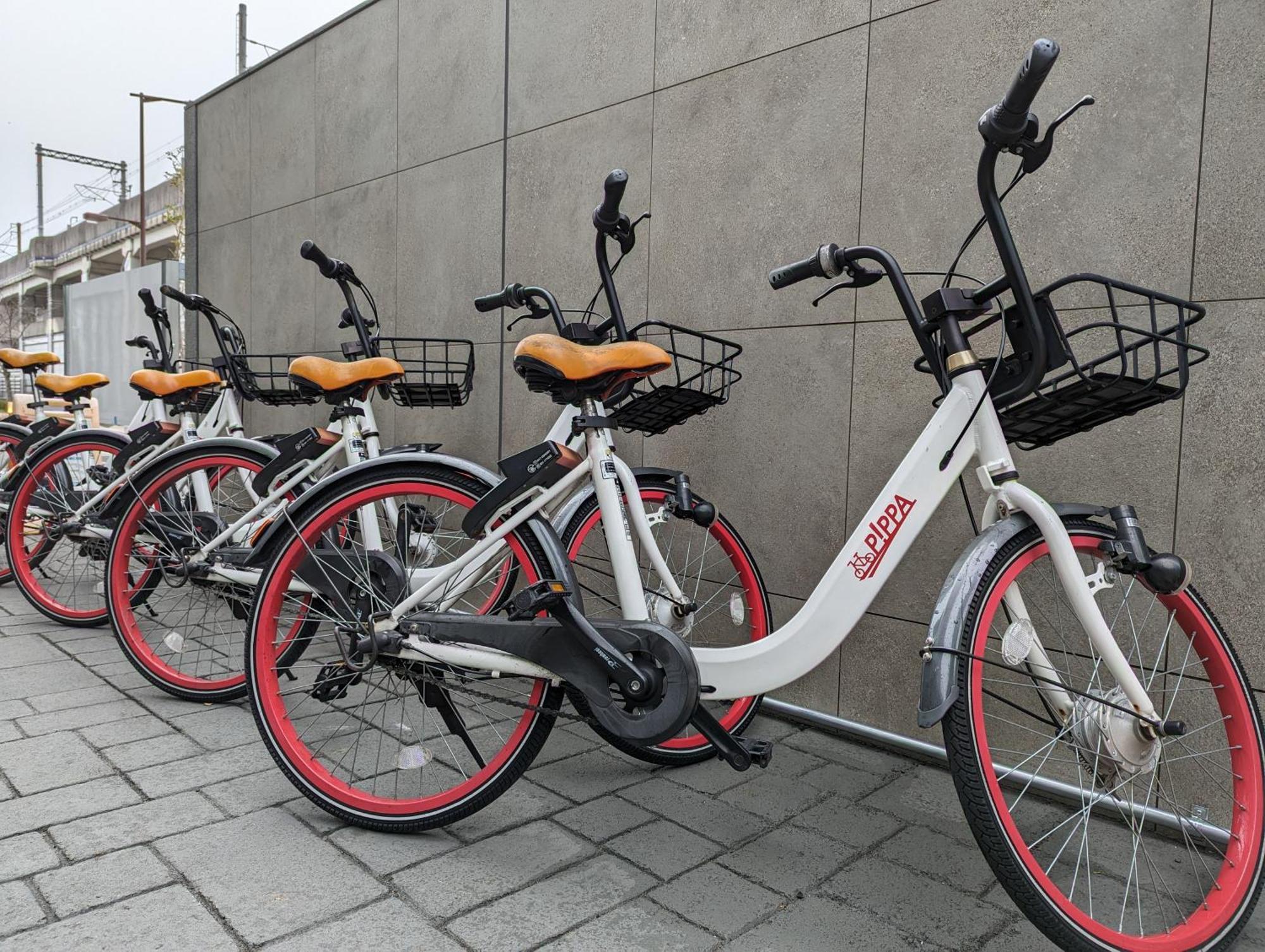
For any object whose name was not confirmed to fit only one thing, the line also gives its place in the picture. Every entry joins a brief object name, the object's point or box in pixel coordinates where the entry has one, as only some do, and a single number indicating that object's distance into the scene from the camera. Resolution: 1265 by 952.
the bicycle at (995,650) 1.54
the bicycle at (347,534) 2.43
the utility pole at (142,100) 20.94
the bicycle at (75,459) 3.64
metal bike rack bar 1.95
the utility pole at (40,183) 38.06
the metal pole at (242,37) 22.41
